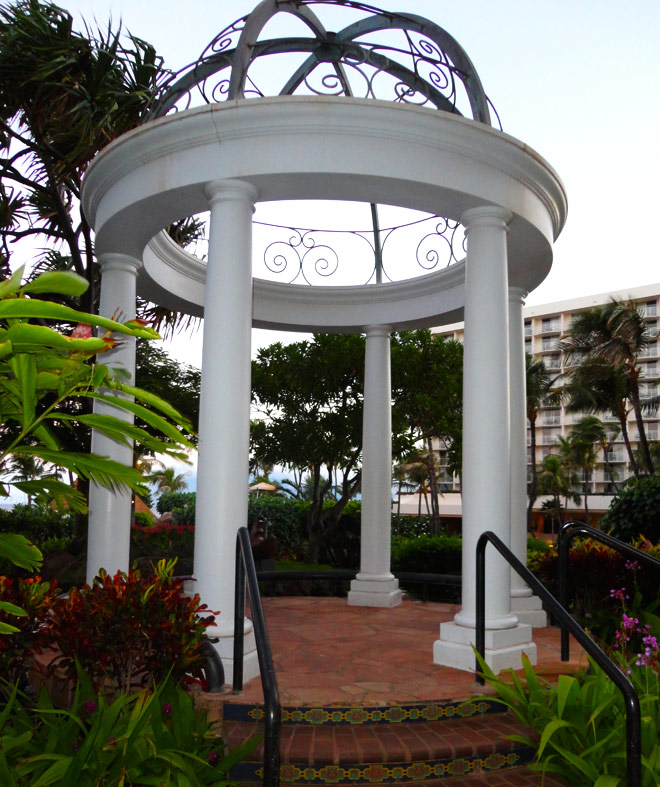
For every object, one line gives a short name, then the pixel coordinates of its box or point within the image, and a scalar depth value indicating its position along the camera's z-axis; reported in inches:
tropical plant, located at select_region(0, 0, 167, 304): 388.2
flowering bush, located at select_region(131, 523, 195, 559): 565.3
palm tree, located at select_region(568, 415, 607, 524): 2178.9
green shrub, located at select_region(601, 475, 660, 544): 407.8
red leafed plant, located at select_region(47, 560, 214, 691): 175.2
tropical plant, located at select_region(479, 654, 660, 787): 155.2
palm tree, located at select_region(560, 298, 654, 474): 1389.0
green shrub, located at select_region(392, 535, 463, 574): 540.7
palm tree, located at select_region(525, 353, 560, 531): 1730.7
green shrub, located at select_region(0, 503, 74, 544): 684.7
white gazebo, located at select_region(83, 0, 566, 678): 225.0
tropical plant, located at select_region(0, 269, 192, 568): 66.9
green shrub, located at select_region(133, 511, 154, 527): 917.2
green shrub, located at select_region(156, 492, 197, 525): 1386.6
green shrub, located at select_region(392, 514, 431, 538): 1128.6
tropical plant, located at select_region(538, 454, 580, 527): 2449.6
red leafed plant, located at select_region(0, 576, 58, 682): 185.5
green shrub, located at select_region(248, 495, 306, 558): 855.1
